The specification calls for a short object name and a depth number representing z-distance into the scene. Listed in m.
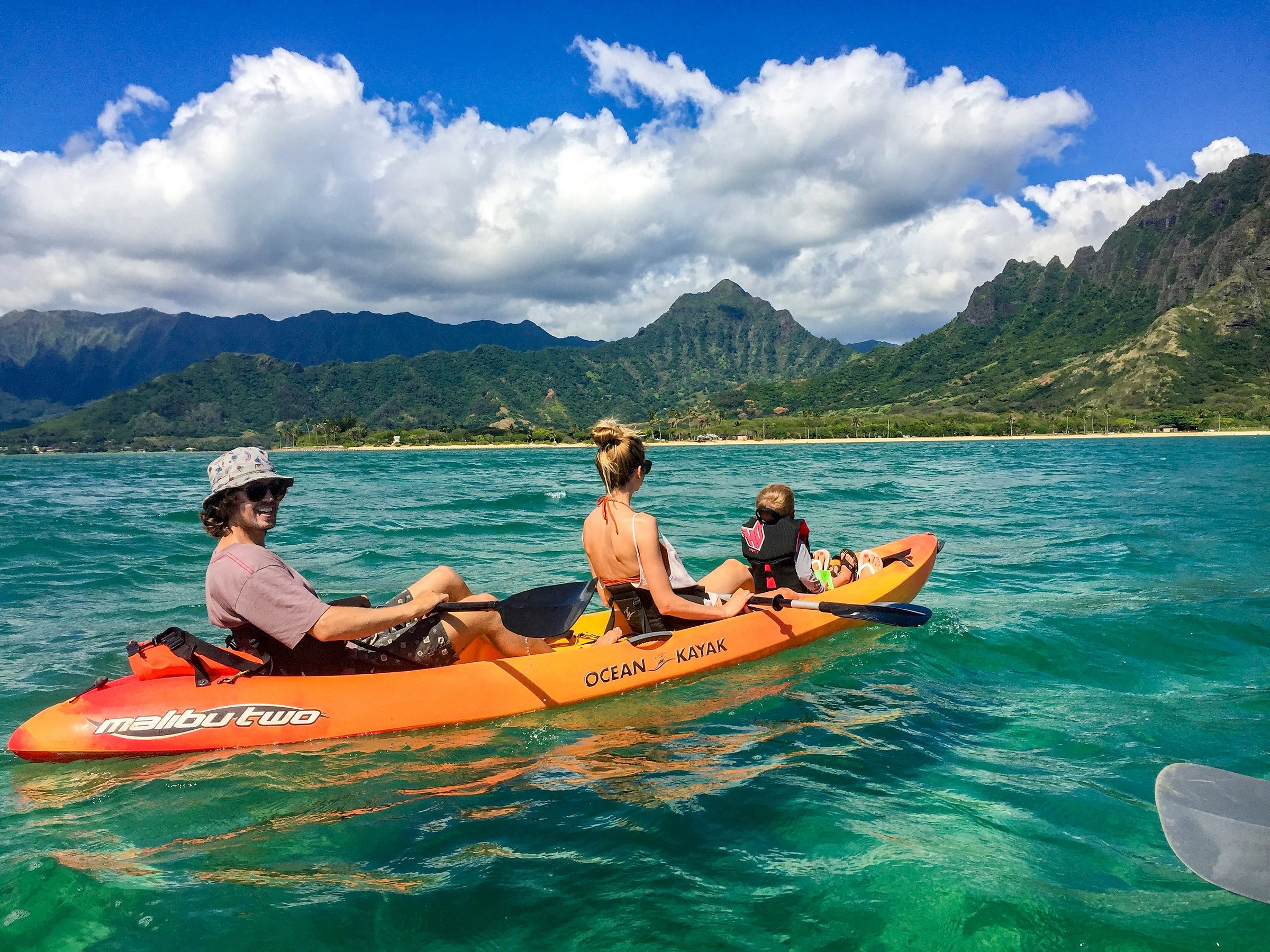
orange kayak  5.08
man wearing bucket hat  4.70
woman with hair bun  5.98
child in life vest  7.68
